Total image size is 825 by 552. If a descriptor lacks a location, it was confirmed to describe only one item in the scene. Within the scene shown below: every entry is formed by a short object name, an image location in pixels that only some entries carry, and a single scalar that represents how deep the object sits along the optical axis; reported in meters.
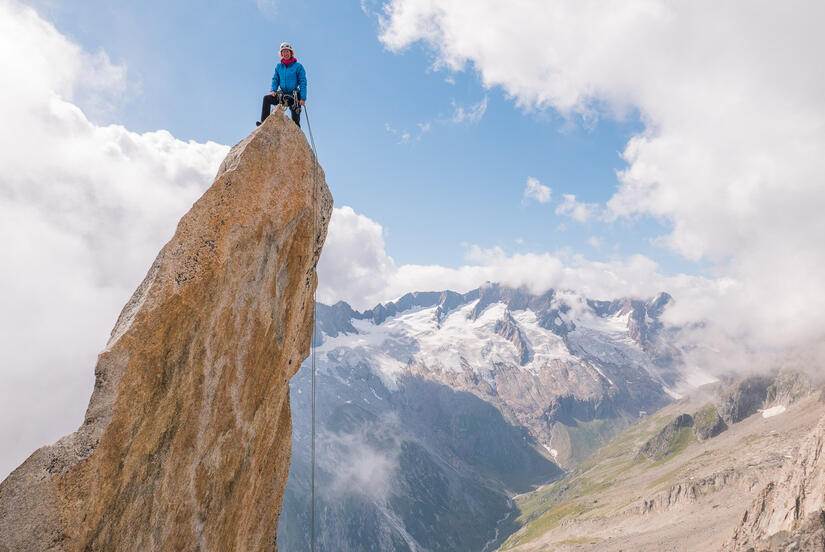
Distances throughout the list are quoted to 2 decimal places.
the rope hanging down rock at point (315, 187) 15.10
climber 16.08
